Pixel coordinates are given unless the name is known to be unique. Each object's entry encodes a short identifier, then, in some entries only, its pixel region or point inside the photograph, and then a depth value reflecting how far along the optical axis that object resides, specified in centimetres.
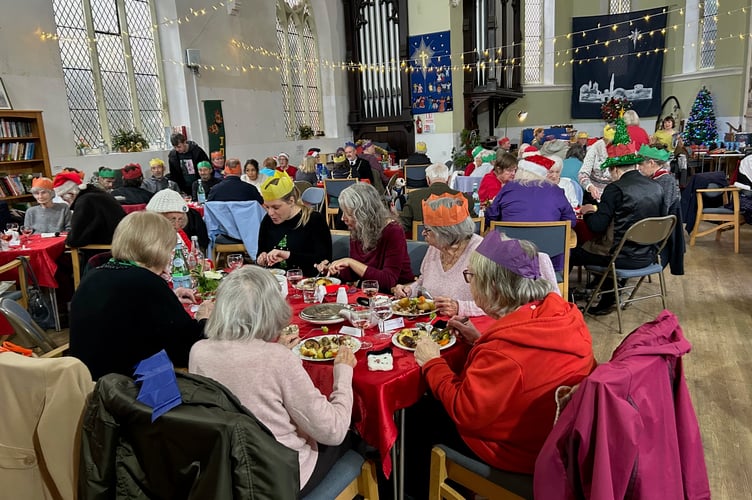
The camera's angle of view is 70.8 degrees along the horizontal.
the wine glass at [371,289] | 234
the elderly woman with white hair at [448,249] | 248
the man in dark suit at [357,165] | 783
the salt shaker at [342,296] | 243
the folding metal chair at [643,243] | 371
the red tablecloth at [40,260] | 417
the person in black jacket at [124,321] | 185
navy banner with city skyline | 1273
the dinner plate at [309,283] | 261
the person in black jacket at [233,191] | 540
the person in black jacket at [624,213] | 392
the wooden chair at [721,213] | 613
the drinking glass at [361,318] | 212
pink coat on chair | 119
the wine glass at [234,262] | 291
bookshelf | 623
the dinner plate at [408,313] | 224
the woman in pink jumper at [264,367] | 148
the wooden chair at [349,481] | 166
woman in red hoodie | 149
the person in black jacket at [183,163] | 797
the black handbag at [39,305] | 442
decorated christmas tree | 1093
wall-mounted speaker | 853
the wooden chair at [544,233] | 358
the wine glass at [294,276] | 282
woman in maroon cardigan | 292
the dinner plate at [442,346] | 193
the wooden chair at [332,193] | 710
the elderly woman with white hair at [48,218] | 509
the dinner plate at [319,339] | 186
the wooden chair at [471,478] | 161
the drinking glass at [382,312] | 209
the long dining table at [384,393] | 173
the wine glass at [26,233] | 458
